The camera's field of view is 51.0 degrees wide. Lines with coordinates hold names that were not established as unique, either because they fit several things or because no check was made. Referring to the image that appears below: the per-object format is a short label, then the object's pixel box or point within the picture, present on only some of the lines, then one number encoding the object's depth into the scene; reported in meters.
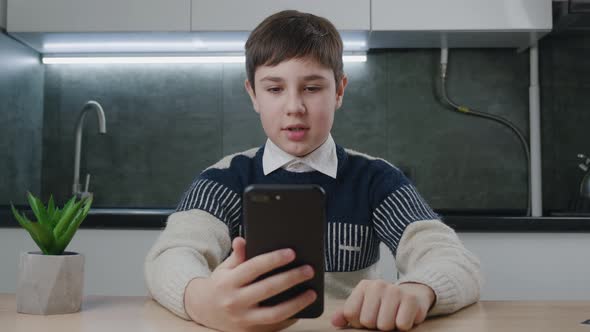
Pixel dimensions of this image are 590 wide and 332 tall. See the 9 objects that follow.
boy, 0.70
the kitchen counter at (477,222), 1.77
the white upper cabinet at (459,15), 2.07
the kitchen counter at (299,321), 0.73
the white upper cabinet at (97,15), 2.14
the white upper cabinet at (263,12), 2.11
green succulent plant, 0.82
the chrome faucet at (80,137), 2.36
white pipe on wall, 2.29
